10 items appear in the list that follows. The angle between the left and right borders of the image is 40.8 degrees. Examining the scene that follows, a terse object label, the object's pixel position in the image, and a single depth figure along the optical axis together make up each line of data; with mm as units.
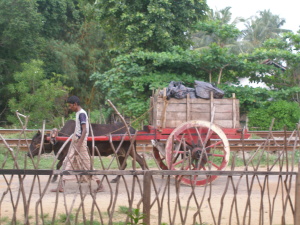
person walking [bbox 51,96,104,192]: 6867
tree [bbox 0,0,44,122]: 20875
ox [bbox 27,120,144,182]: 8000
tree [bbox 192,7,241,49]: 16844
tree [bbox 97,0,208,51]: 17156
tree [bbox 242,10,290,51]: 39000
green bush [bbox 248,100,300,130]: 16516
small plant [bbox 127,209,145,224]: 4301
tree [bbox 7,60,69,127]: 18719
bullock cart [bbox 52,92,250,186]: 8305
